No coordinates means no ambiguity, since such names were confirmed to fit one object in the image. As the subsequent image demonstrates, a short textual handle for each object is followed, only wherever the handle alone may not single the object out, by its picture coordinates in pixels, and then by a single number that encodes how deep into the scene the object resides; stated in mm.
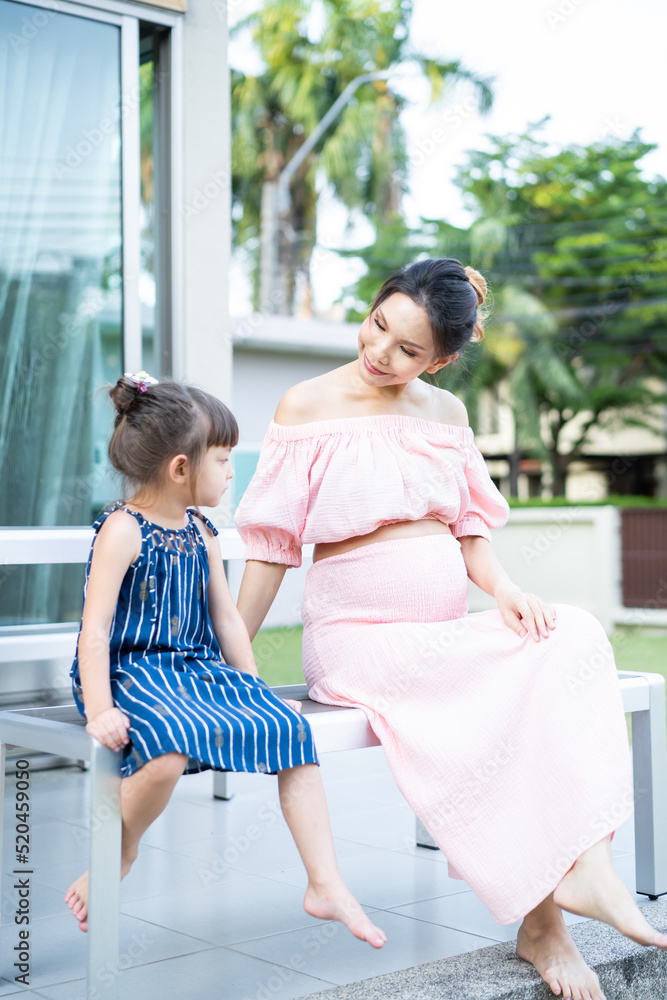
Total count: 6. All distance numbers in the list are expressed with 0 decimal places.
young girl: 1775
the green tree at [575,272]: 20625
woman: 1974
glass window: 4367
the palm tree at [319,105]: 23828
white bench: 1702
